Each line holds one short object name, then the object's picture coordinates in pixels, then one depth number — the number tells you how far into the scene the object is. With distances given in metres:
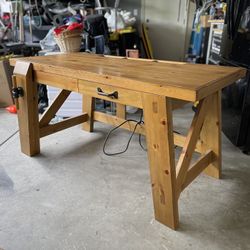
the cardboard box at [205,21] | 3.15
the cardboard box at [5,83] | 2.83
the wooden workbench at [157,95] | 1.03
